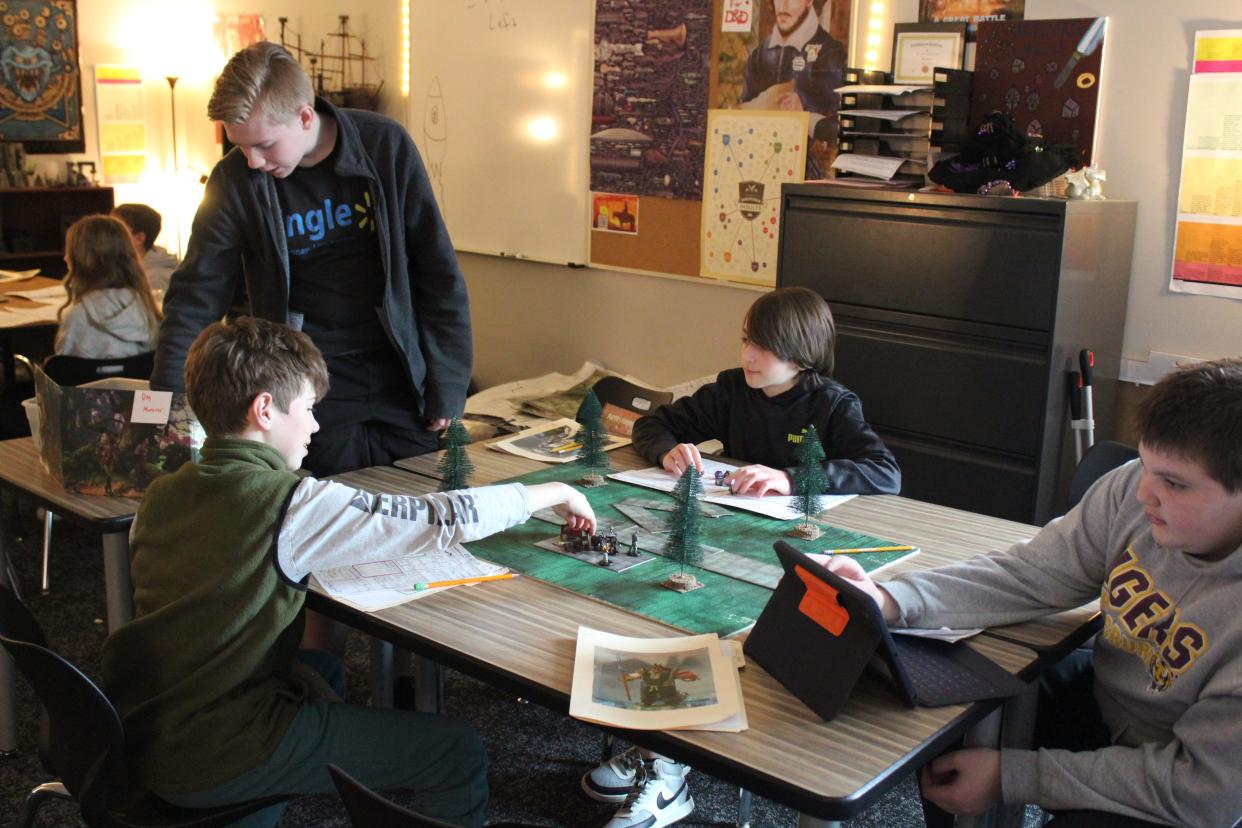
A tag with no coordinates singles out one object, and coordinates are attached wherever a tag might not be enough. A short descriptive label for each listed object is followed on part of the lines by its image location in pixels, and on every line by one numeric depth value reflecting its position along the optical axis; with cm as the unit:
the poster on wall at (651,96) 445
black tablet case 145
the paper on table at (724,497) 224
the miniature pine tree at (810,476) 212
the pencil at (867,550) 202
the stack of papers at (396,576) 179
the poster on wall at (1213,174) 315
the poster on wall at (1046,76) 336
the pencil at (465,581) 183
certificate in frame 359
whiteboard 495
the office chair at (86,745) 159
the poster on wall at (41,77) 636
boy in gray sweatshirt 144
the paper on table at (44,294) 480
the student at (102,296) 389
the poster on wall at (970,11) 352
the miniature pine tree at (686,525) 193
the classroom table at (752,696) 132
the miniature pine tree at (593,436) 250
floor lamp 681
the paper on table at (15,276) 534
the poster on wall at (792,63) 398
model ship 575
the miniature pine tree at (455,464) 232
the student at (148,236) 494
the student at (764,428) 239
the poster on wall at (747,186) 417
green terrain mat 176
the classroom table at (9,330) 427
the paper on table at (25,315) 429
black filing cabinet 309
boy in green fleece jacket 171
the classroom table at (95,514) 223
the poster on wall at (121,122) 681
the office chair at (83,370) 364
